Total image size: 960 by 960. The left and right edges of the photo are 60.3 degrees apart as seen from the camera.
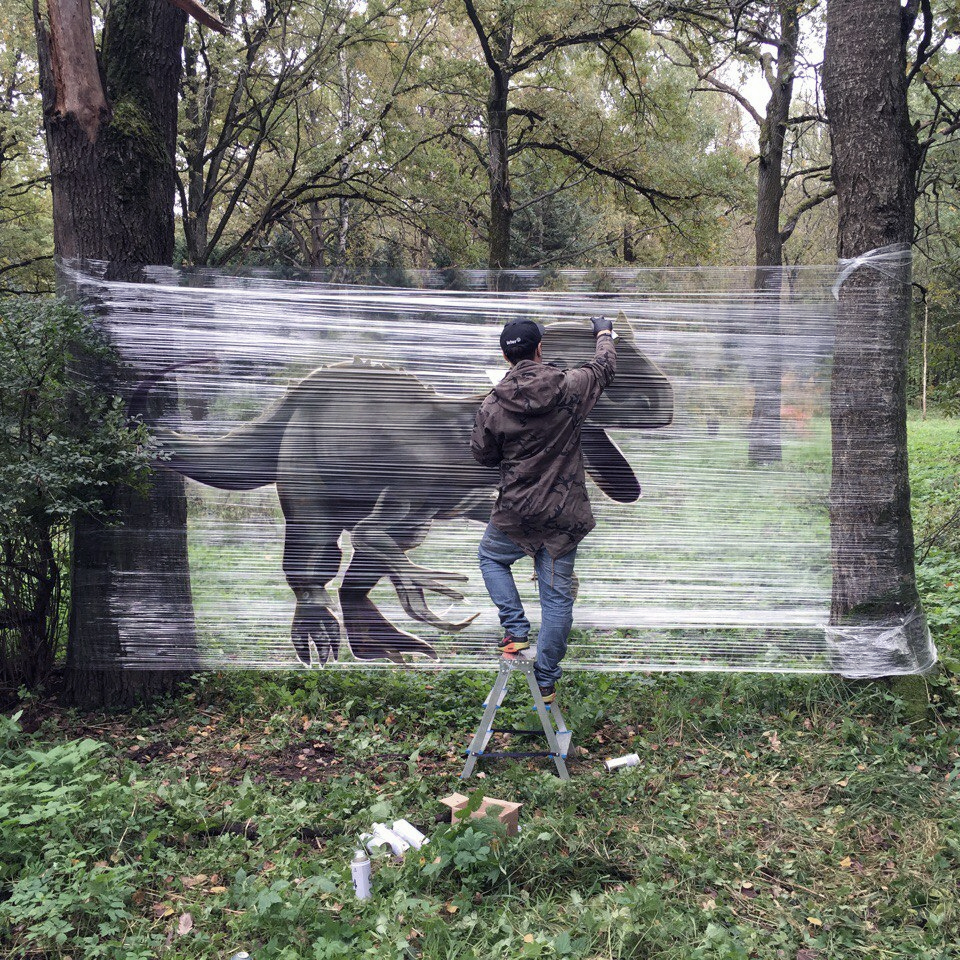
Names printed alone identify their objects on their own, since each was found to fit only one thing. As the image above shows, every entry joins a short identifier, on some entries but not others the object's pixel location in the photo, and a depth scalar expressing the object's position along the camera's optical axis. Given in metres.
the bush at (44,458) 3.62
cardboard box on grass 2.84
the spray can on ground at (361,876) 2.57
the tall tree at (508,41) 10.12
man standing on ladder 3.37
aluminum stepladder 3.32
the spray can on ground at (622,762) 3.39
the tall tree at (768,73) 9.25
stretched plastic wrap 3.94
